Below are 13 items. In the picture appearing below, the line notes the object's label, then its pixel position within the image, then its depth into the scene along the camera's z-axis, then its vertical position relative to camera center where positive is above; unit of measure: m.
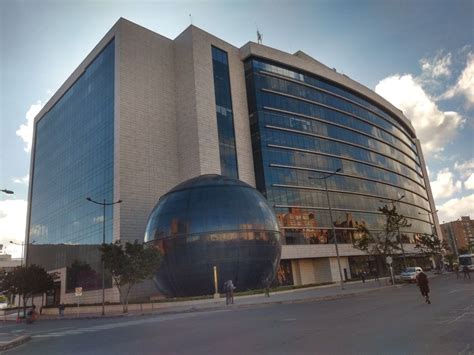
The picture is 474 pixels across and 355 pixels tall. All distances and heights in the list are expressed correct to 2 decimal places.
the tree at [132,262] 32.47 +2.45
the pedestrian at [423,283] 17.94 -0.86
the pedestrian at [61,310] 40.66 -1.42
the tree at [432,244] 70.81 +3.79
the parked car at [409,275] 42.71 -0.96
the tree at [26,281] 50.75 +2.50
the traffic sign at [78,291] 32.64 +0.35
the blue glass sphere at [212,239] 33.72 +4.05
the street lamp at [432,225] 108.51 +11.31
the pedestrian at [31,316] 31.44 -1.45
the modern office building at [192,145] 54.53 +22.92
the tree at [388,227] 44.00 +4.83
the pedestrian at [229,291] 27.07 -0.64
